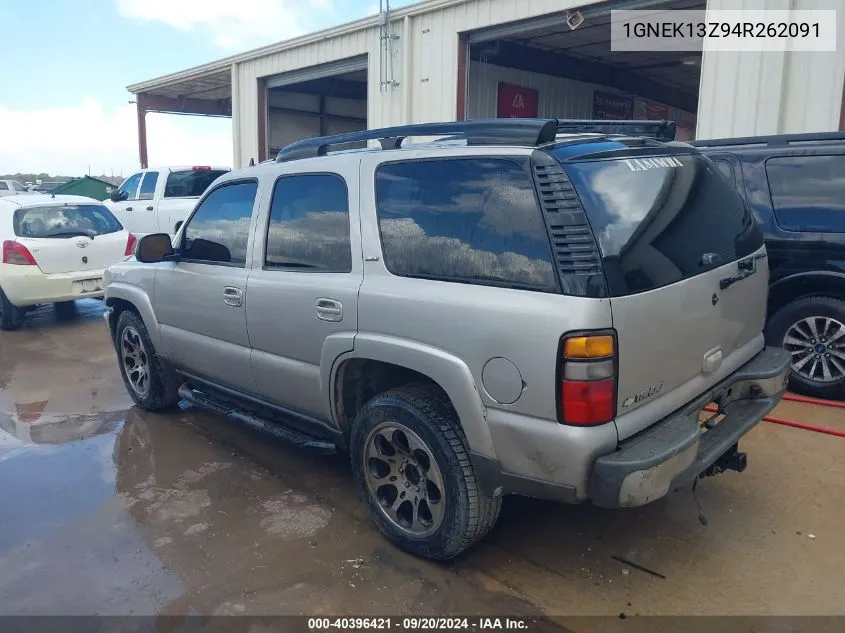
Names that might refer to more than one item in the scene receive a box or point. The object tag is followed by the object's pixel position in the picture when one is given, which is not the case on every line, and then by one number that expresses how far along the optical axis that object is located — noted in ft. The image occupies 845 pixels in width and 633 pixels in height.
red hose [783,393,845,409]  16.67
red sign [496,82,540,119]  44.50
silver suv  8.63
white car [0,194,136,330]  27.63
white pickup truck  41.63
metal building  25.49
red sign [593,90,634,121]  53.36
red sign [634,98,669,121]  58.65
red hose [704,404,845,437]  15.03
